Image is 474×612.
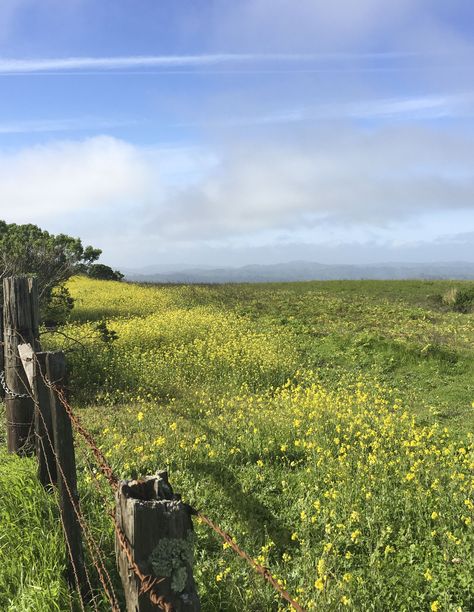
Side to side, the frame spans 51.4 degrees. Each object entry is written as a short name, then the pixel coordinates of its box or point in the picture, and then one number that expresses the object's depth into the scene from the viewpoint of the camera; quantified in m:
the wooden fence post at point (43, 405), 4.18
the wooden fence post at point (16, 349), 5.58
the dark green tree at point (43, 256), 18.25
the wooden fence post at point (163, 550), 2.11
